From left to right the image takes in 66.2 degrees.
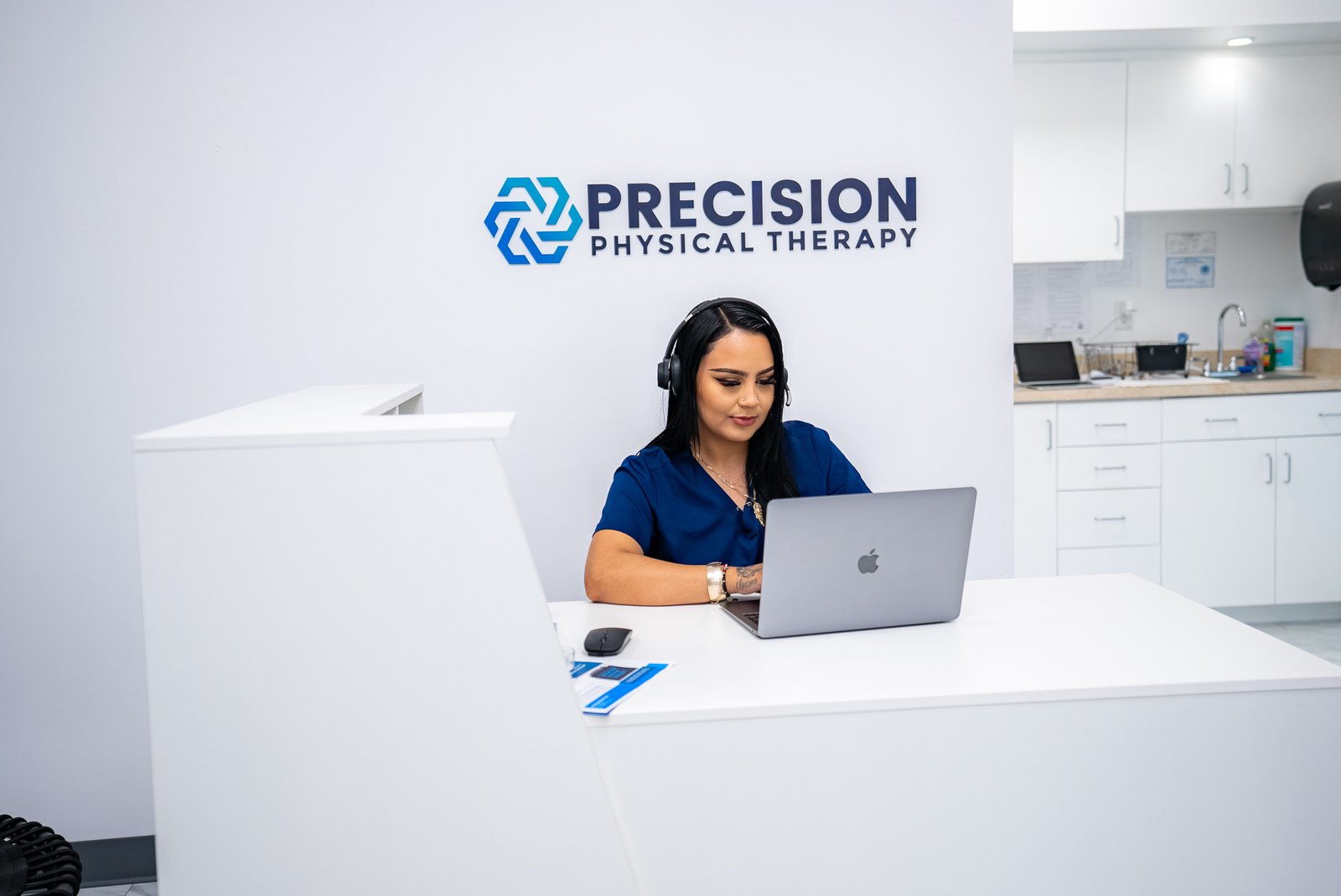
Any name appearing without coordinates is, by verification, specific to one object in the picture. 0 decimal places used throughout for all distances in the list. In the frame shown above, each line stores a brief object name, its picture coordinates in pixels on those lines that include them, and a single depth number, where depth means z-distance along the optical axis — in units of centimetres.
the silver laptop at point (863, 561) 156
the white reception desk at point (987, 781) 137
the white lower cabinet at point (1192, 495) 419
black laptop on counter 452
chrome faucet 474
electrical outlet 481
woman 215
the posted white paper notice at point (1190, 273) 483
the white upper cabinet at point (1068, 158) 435
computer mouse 161
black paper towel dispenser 430
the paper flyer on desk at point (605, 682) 139
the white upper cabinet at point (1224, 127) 439
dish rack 477
